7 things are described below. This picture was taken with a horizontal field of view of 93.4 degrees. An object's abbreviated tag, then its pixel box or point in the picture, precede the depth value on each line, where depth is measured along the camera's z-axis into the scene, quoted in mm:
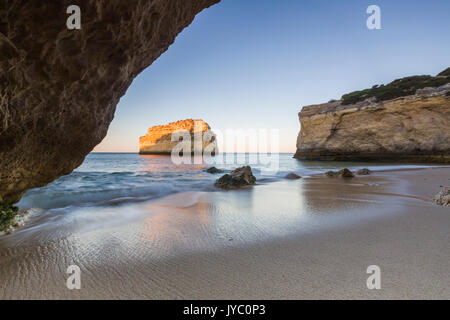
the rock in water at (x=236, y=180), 8082
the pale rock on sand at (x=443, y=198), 4082
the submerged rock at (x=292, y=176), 10962
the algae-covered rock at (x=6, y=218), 3102
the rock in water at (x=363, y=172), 11703
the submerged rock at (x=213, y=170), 15264
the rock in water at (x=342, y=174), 10328
